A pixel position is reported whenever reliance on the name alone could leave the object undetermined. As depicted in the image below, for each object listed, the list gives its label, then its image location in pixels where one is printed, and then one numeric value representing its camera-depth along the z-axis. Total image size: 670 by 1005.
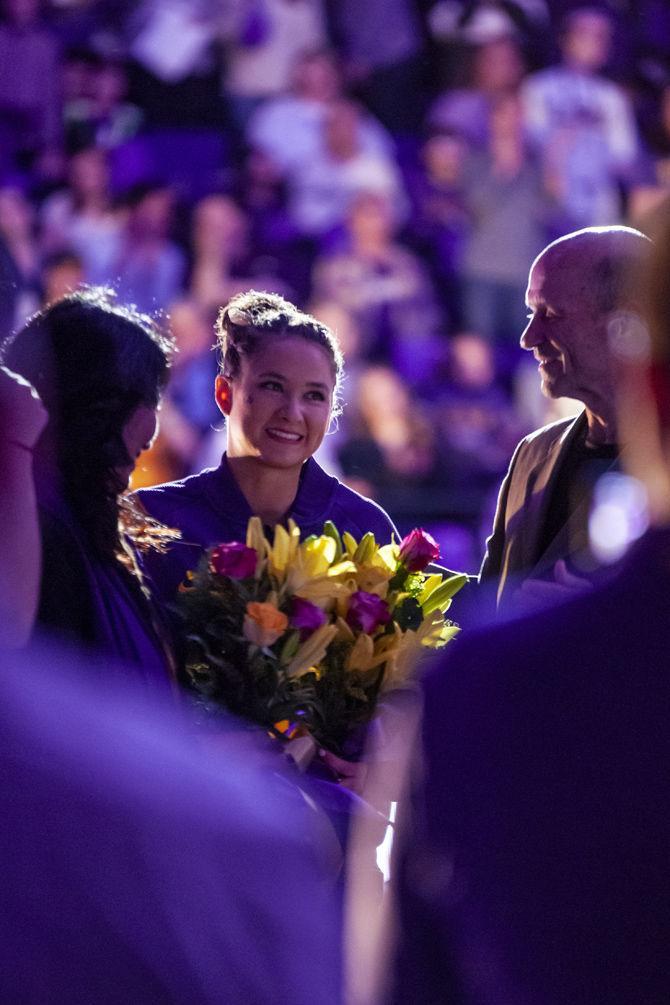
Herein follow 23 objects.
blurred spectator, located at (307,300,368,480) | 15.62
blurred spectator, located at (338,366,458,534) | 15.36
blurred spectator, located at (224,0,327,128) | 17.36
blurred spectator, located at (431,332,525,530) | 15.99
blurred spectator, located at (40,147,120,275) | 16.48
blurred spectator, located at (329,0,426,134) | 17.72
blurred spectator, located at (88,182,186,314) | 16.45
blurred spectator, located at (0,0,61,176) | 16.95
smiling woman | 5.84
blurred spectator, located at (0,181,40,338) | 15.51
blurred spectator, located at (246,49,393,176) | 17.25
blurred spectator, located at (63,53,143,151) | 17.14
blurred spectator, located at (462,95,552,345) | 17.25
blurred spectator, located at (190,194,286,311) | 16.61
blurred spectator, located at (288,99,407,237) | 17.28
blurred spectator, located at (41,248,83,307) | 16.00
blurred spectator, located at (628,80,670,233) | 17.64
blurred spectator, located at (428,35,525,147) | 17.67
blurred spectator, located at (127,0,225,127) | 17.27
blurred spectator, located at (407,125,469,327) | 17.42
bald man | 5.91
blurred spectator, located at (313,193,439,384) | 16.83
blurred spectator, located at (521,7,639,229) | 17.64
